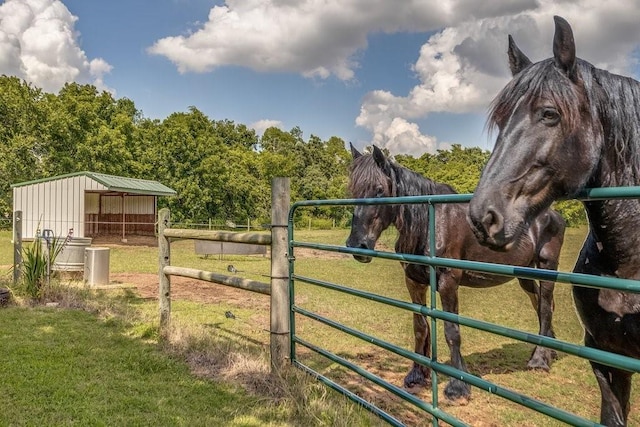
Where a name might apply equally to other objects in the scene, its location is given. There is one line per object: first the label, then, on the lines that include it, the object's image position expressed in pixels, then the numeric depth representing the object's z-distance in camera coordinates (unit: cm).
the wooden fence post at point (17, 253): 712
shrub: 633
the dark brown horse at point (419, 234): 345
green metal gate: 131
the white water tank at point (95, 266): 793
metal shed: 1889
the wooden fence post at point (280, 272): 345
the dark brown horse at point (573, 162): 140
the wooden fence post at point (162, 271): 466
